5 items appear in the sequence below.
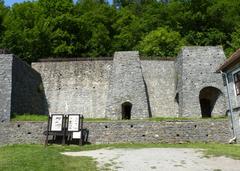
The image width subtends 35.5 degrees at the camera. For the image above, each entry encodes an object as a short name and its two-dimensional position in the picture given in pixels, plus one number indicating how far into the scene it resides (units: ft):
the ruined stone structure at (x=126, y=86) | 94.32
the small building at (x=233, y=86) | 73.72
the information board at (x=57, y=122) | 71.15
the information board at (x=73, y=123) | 71.29
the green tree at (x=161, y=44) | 139.03
